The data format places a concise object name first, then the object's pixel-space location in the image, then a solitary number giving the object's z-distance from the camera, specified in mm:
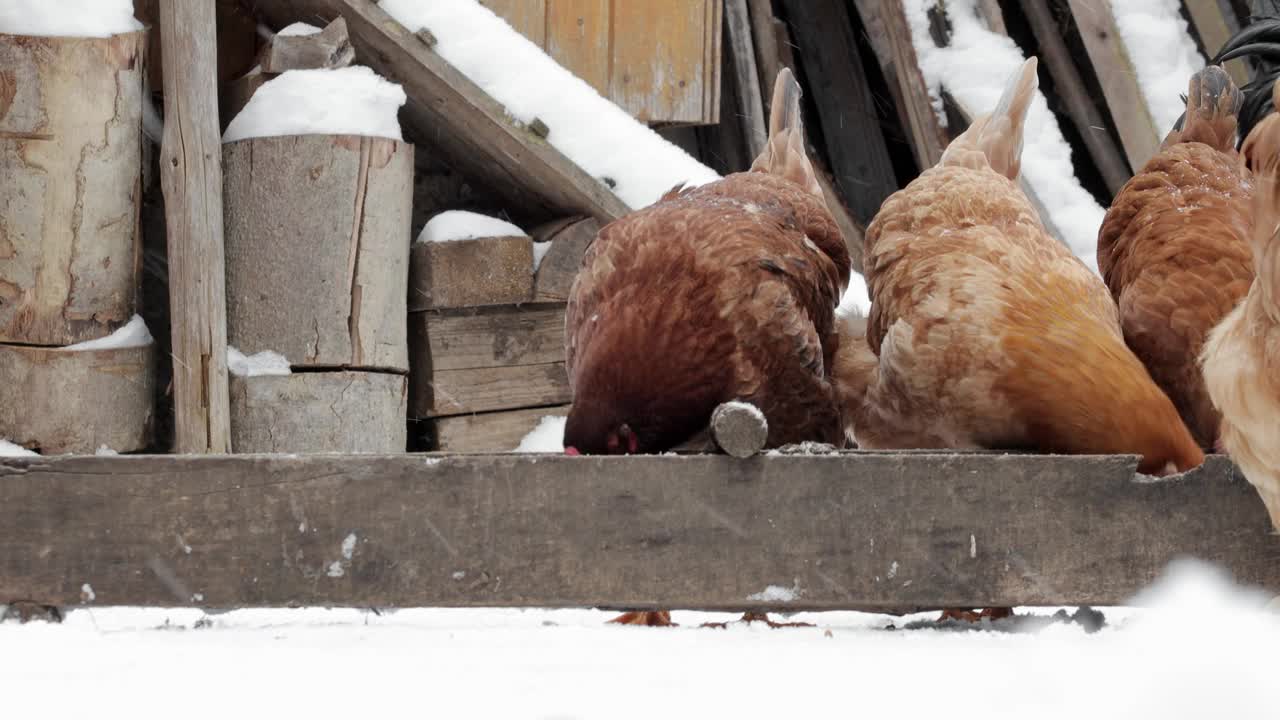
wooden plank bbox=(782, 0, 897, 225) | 4906
